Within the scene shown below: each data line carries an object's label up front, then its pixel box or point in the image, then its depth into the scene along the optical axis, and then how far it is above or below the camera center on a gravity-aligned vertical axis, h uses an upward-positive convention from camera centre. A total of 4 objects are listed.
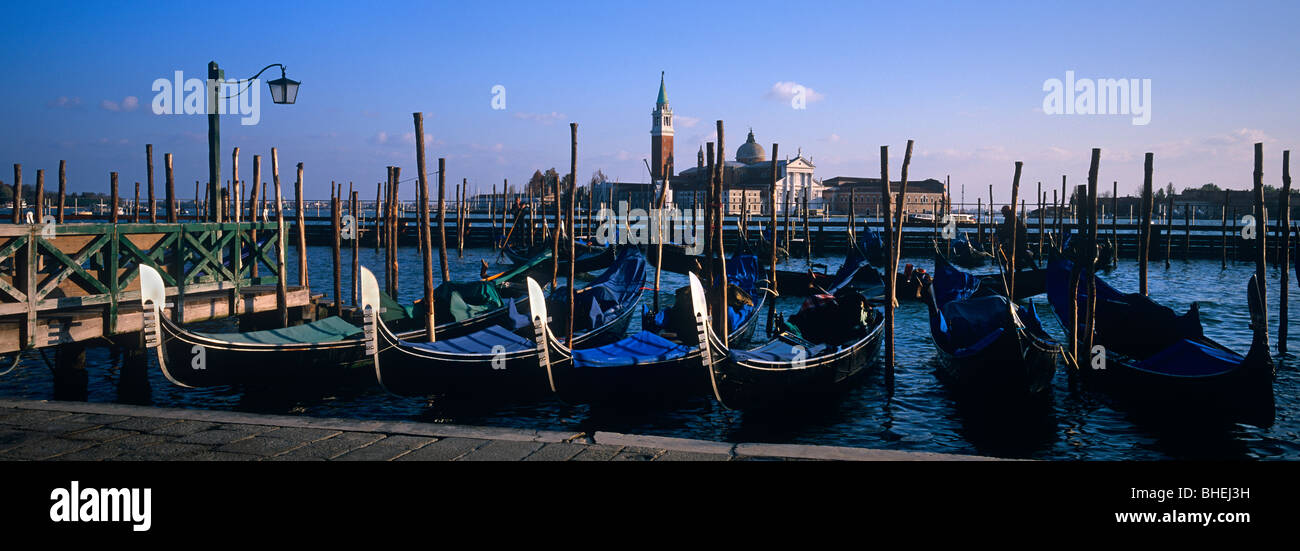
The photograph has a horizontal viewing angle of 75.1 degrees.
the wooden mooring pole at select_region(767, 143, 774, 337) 11.11 -0.85
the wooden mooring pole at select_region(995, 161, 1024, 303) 10.63 +0.25
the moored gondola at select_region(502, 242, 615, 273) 19.93 -0.27
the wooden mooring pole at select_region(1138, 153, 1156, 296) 10.98 +0.62
